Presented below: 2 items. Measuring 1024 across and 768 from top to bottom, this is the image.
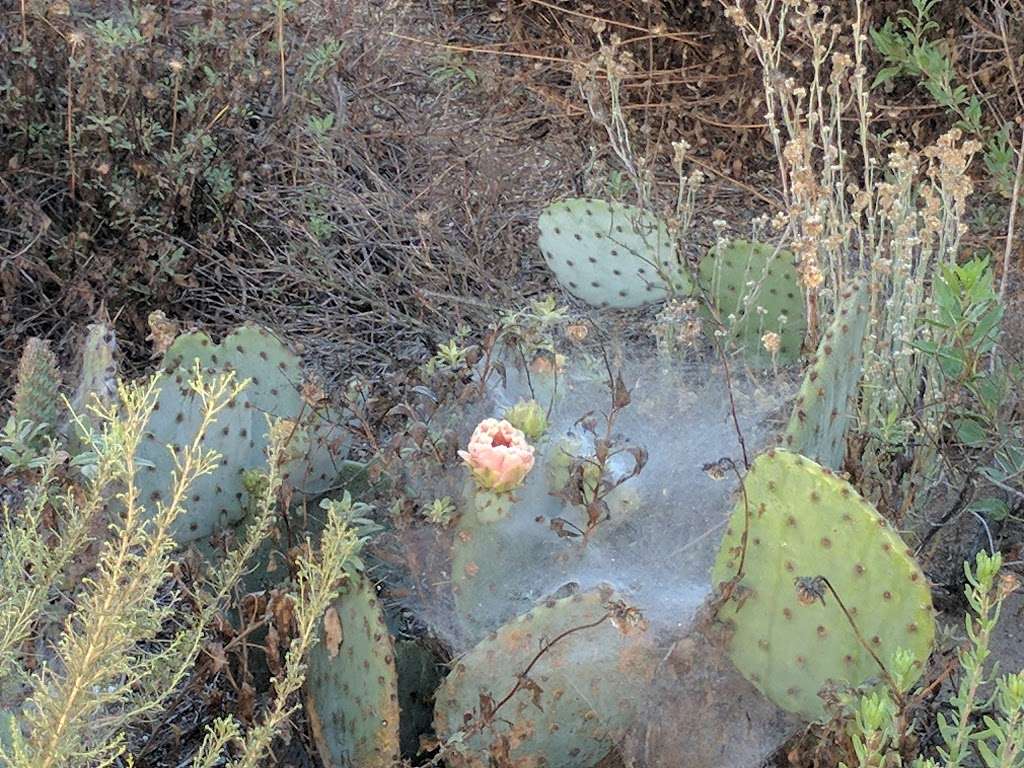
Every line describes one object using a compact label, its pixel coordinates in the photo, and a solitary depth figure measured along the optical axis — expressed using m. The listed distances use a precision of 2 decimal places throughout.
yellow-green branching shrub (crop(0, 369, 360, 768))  1.26
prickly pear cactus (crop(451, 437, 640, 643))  2.07
